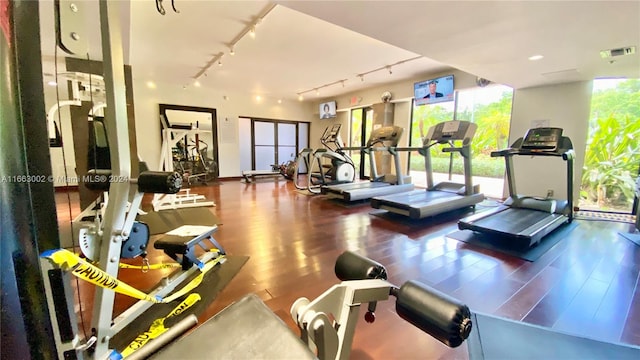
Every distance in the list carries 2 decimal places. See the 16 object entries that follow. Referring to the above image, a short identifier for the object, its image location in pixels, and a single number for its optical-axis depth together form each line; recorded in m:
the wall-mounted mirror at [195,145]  7.70
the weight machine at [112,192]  1.18
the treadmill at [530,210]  3.01
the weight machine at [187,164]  4.86
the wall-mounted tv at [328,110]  9.38
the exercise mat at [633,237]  3.13
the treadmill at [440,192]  3.91
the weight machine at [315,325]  0.64
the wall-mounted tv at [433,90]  6.03
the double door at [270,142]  9.38
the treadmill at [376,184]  5.18
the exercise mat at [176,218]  3.54
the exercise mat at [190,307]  1.55
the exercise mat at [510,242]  2.81
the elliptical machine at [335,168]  6.07
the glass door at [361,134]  8.67
